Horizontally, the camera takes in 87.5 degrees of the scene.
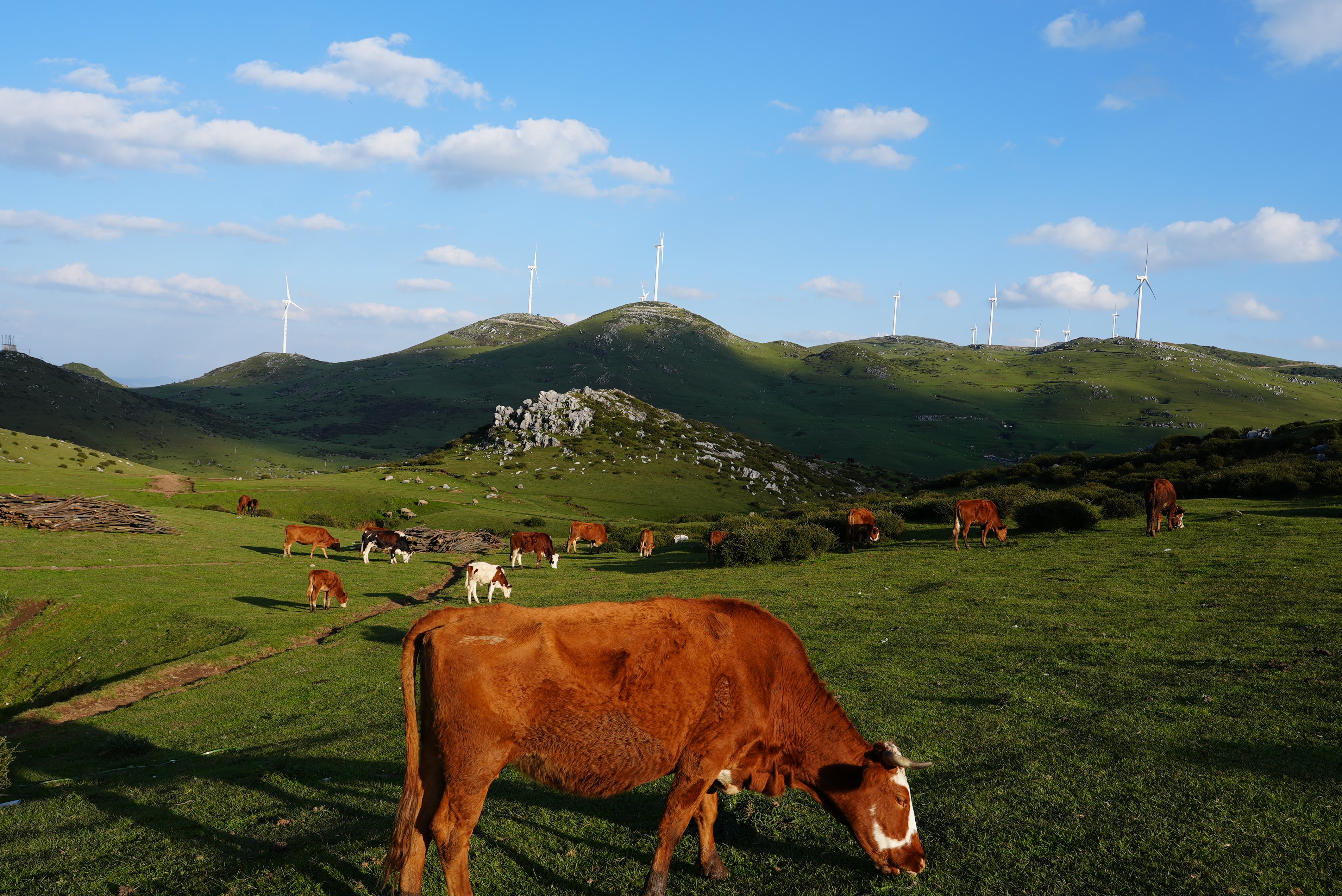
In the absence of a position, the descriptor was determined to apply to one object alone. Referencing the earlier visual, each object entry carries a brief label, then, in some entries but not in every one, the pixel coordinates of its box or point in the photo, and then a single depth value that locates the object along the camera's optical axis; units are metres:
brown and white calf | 27.70
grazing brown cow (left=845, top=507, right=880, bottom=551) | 34.66
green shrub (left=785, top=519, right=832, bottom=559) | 33.88
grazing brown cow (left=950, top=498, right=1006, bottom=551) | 30.64
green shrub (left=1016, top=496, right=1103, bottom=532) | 31.72
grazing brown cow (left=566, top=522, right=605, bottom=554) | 45.84
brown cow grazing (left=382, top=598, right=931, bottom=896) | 6.13
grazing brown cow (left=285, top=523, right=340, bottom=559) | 37.91
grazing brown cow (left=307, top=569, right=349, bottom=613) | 26.16
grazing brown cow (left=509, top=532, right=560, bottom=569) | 37.94
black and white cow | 38.31
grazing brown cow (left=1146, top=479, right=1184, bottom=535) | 28.14
